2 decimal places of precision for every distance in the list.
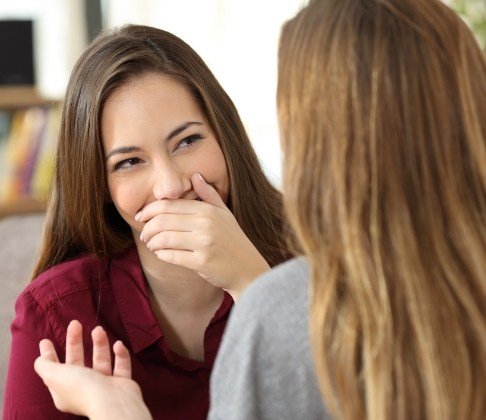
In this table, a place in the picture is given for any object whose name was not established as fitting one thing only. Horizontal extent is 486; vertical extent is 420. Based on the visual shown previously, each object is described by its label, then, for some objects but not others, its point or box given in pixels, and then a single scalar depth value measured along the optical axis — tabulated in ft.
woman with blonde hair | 3.46
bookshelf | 10.98
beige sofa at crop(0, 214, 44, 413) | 6.77
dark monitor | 13.43
